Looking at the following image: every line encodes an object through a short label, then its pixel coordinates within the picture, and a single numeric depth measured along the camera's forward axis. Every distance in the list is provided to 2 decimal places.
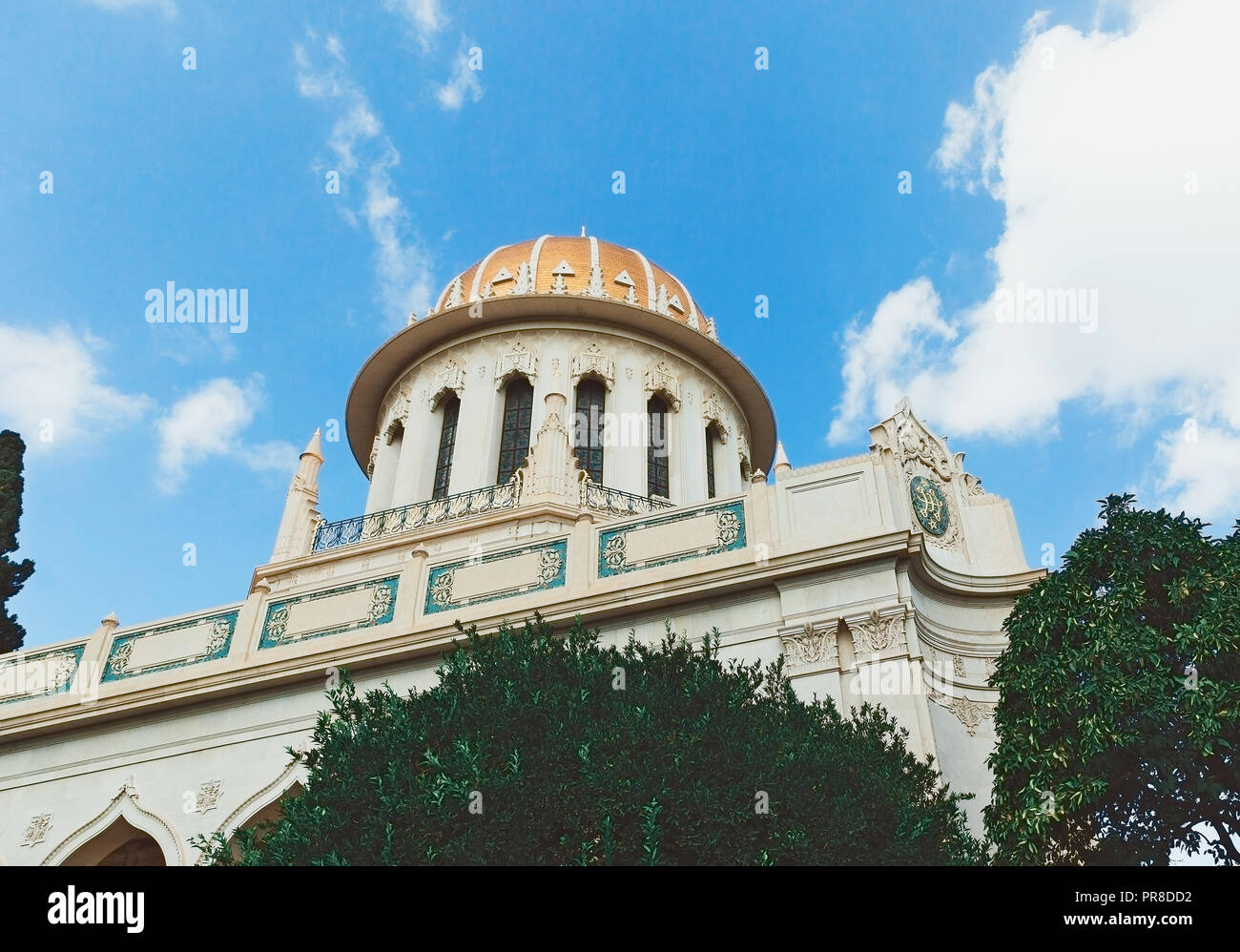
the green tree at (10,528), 24.22
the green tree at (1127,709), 10.17
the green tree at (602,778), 9.70
